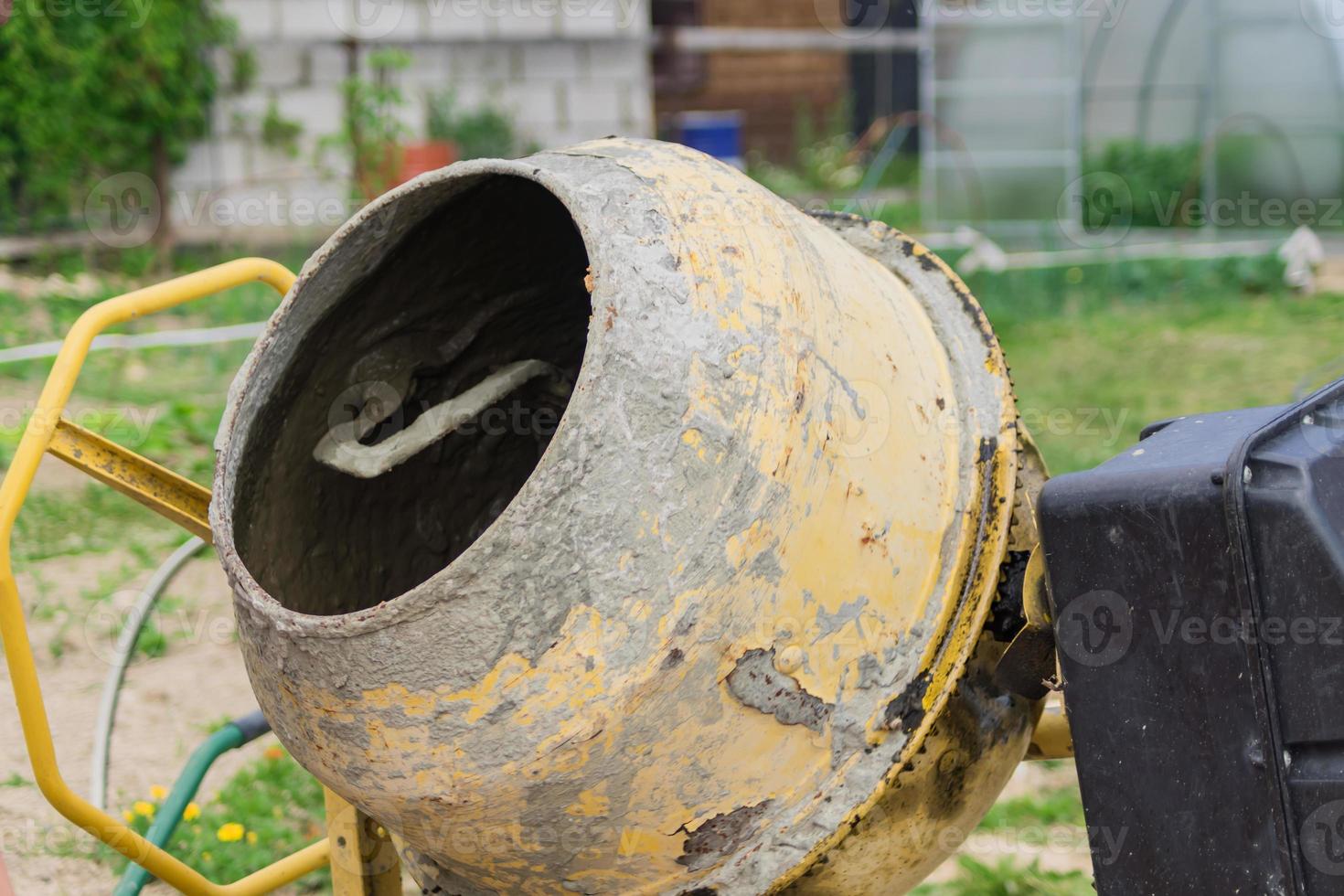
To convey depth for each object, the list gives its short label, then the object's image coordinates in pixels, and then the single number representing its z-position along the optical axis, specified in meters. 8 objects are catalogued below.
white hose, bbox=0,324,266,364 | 6.18
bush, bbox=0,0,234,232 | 8.02
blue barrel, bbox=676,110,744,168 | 13.00
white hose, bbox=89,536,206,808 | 2.87
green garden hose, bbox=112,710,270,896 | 2.26
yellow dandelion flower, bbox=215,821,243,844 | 2.83
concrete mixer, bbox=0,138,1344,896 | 1.54
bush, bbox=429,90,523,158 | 10.47
